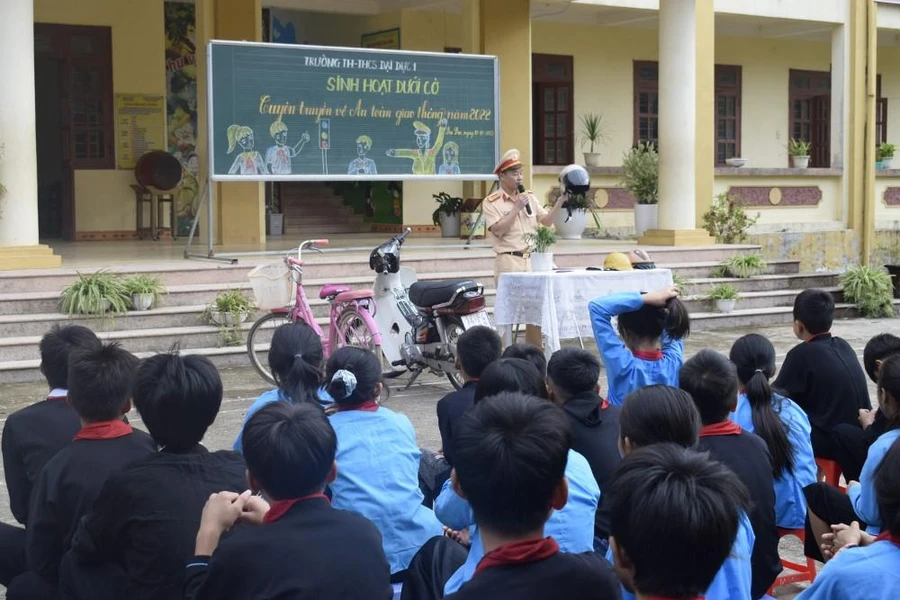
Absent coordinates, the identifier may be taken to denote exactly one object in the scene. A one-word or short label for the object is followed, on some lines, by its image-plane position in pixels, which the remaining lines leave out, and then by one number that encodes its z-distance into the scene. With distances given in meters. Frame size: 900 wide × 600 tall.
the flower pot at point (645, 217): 14.93
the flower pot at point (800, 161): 17.34
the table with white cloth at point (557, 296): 8.23
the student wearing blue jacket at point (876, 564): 2.23
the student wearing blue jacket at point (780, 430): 4.03
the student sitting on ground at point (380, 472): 3.43
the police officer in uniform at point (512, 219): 8.66
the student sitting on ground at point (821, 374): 4.88
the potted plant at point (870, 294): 13.10
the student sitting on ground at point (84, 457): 3.27
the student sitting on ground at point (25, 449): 3.81
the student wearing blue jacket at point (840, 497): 3.53
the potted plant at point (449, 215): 15.23
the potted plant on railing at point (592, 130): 17.59
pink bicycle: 8.14
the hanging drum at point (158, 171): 14.61
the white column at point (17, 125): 10.03
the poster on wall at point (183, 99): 15.06
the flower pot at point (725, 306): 12.09
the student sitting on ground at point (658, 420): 3.03
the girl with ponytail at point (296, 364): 4.17
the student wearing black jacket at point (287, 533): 2.49
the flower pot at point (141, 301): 9.71
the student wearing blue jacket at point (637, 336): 4.60
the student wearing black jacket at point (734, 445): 3.54
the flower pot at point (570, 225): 15.55
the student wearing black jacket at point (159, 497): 2.93
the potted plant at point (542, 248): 8.48
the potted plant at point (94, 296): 9.47
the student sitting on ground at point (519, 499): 2.18
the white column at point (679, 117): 13.71
